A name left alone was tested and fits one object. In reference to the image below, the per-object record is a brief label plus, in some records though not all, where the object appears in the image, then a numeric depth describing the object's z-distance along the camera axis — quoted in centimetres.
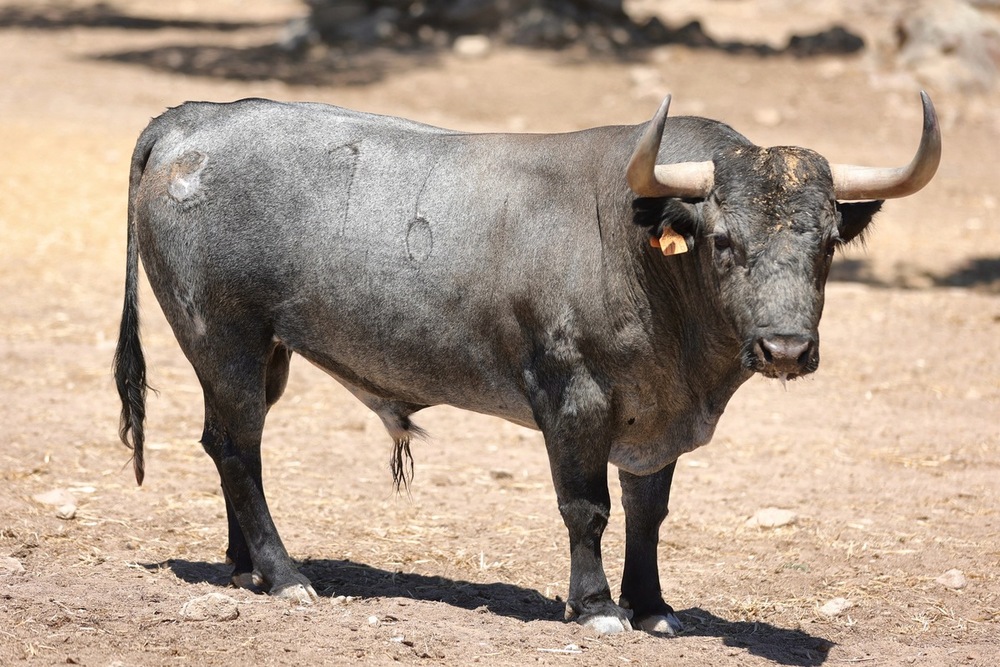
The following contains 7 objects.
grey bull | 1002
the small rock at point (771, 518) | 1466
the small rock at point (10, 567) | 1170
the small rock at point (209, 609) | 1061
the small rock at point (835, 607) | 1218
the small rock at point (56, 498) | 1388
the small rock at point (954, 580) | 1285
